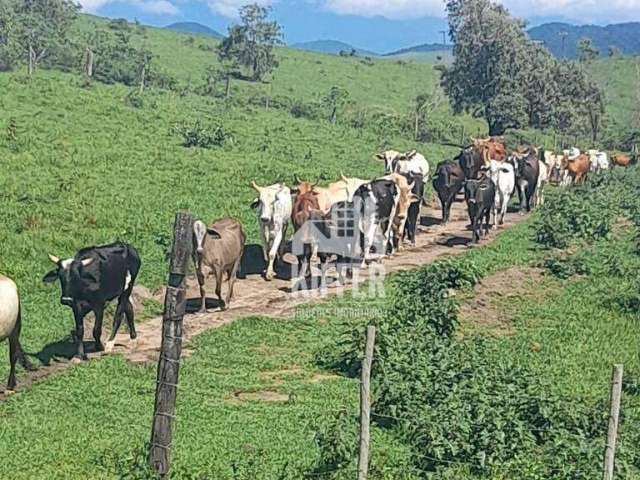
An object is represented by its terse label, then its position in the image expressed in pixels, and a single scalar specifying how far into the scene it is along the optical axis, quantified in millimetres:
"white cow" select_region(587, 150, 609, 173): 42562
